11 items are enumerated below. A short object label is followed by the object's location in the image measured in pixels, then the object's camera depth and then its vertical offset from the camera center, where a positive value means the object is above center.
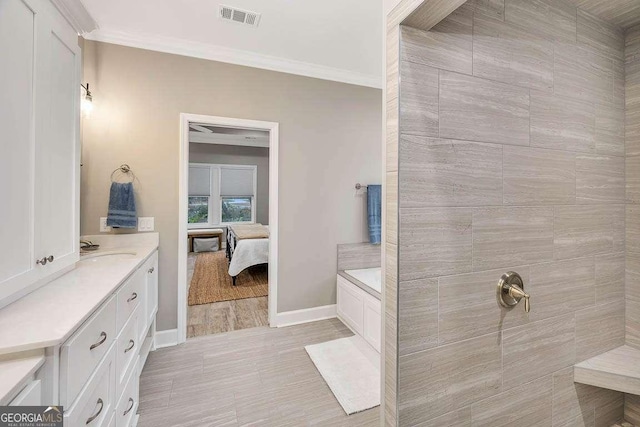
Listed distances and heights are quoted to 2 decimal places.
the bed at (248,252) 4.16 -0.61
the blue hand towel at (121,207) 2.32 +0.04
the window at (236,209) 7.35 +0.10
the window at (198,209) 7.05 +0.07
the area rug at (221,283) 3.79 -1.12
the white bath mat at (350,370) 1.87 -1.25
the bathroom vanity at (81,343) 0.79 -0.45
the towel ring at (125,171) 2.39 +0.36
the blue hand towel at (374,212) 3.21 +0.02
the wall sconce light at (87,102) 2.24 +0.90
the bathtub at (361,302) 2.41 -0.87
